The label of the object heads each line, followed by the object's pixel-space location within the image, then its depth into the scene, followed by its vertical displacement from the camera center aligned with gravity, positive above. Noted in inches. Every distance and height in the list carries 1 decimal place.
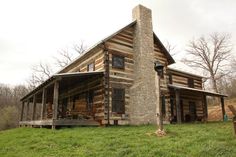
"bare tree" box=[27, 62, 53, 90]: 1642.5 +250.6
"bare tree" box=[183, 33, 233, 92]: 1489.3 +354.0
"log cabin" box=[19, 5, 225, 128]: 598.2 +84.6
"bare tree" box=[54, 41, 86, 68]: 1617.1 +396.3
